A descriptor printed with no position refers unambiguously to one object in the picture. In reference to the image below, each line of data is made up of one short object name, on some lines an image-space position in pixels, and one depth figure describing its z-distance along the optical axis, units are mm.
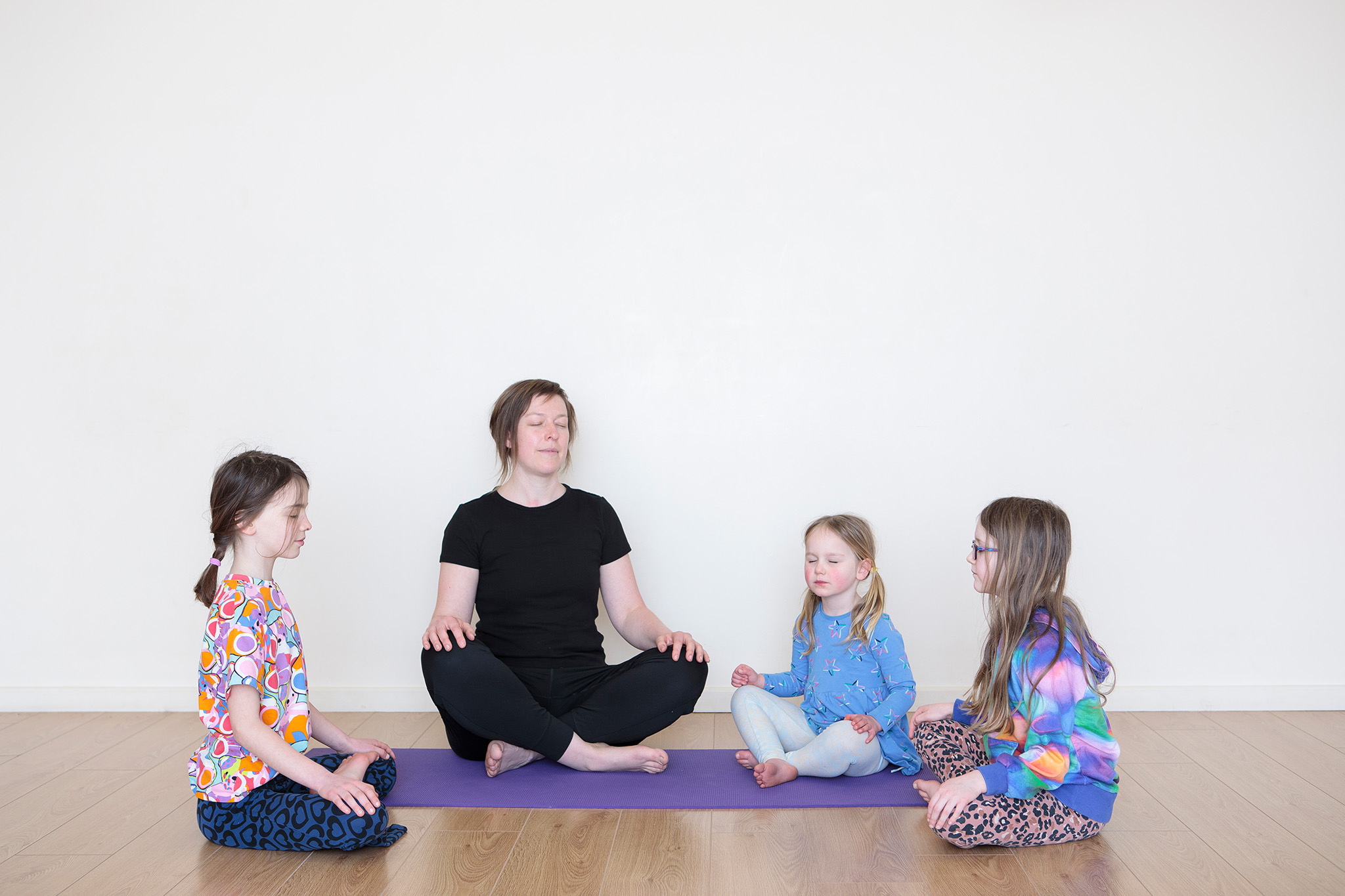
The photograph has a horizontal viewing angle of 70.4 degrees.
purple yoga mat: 2102
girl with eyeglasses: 1852
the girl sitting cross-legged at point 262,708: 1857
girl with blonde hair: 2209
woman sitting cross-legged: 2219
